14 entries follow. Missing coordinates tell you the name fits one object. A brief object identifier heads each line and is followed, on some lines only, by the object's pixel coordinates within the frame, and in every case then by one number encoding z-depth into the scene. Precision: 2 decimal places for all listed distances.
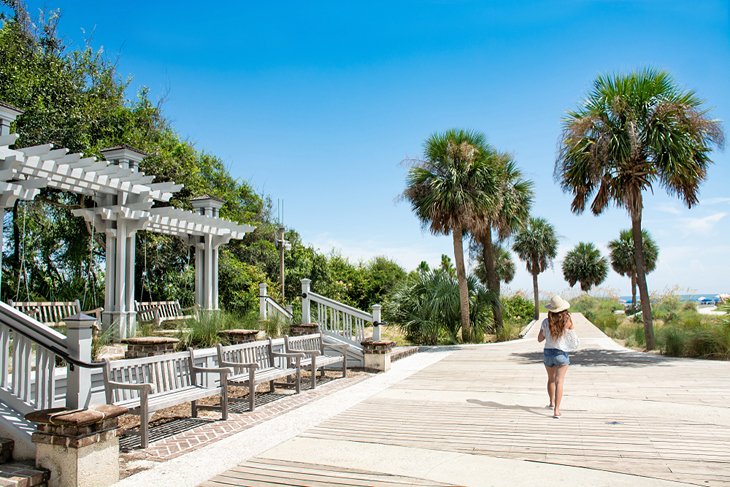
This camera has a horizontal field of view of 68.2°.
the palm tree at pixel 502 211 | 18.03
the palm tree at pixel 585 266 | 48.09
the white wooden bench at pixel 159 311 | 13.43
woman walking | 6.54
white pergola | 8.41
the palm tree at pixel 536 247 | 36.28
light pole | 19.58
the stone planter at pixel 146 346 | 7.03
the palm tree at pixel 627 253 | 42.88
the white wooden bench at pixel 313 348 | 9.05
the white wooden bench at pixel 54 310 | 10.43
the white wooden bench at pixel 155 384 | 5.38
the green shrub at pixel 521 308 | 33.44
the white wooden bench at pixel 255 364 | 7.14
